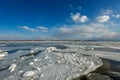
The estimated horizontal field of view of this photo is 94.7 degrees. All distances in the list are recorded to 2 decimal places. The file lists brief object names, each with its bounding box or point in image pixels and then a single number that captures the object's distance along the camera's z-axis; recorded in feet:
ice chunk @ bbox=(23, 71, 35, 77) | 6.45
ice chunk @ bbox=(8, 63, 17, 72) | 7.40
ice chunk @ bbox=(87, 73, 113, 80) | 6.46
